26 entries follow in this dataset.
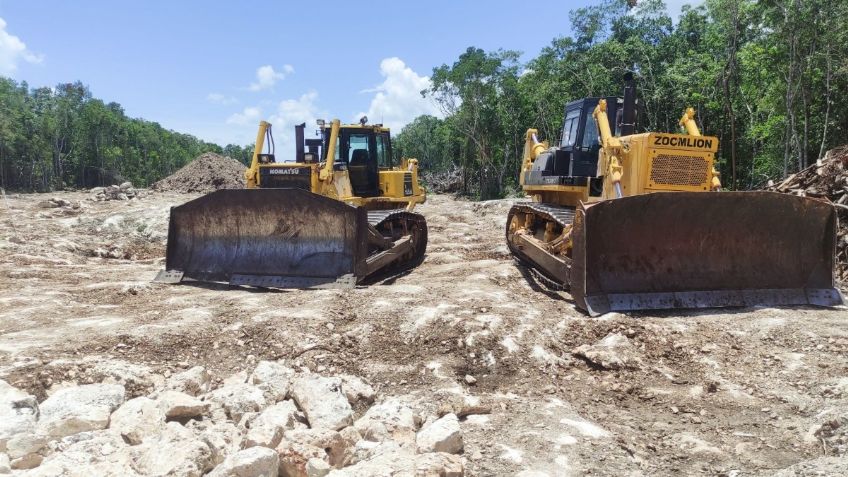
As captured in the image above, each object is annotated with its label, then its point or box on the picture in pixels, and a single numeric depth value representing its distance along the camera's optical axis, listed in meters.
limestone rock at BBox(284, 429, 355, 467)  3.34
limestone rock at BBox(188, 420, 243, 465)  3.26
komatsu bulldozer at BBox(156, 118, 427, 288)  7.68
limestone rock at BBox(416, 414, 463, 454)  3.37
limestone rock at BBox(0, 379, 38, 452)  3.31
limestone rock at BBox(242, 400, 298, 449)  3.33
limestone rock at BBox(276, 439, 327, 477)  3.16
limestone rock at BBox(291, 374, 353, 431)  3.82
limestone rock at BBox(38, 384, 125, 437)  3.48
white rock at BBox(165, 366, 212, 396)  4.24
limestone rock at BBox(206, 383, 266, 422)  3.91
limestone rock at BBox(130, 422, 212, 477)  2.97
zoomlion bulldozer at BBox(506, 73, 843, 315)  6.17
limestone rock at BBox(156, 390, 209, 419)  3.70
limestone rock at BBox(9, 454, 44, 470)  3.18
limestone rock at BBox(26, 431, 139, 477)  2.95
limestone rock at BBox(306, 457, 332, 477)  3.12
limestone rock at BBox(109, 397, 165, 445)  3.47
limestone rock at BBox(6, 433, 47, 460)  3.23
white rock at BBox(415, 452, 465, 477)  2.96
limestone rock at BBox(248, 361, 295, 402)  4.24
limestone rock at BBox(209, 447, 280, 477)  2.92
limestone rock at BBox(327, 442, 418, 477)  2.95
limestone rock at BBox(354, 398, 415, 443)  3.57
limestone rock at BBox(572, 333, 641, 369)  4.89
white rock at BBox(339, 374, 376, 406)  4.34
